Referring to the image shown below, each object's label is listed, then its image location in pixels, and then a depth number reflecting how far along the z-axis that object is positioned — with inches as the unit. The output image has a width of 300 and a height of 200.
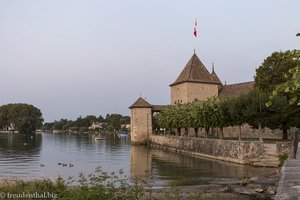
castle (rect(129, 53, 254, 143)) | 2091.5
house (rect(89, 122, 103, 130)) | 5978.8
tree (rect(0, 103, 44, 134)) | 4288.9
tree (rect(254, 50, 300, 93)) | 1432.1
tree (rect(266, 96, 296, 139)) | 1053.2
